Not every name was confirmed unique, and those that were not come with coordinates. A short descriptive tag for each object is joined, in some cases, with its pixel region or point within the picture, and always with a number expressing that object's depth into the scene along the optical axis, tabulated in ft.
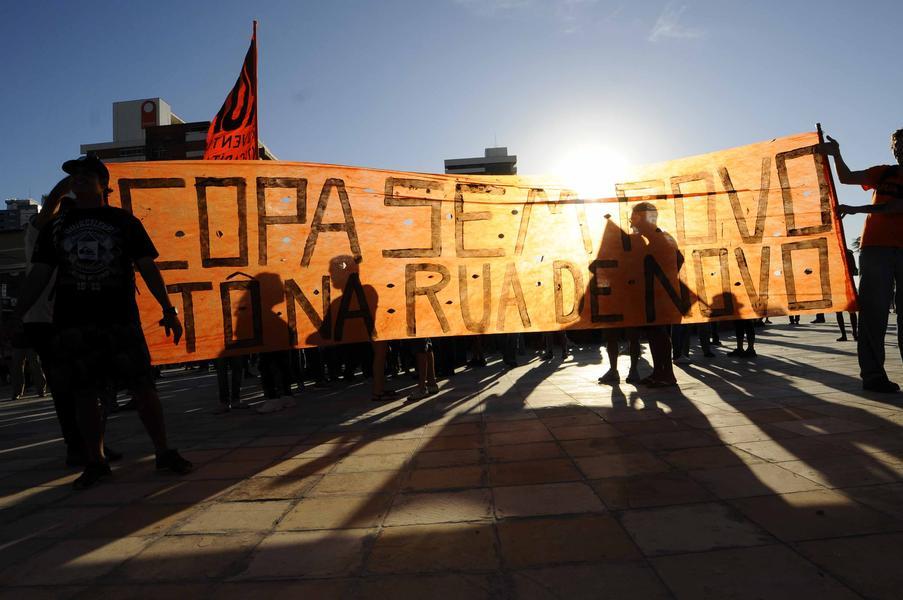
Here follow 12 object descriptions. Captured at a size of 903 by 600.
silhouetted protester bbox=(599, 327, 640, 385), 20.48
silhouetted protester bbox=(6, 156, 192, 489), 10.44
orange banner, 15.62
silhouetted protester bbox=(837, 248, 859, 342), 28.59
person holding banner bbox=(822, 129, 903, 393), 14.83
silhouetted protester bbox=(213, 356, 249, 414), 20.04
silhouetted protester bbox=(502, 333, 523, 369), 31.60
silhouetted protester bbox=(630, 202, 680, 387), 17.51
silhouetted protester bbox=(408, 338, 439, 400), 19.99
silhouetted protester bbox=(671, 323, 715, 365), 26.66
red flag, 23.75
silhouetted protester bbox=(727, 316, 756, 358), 26.32
